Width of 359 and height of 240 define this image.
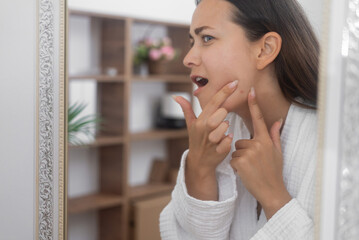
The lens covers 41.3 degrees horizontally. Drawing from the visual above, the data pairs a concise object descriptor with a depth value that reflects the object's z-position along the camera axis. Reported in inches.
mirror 32.7
